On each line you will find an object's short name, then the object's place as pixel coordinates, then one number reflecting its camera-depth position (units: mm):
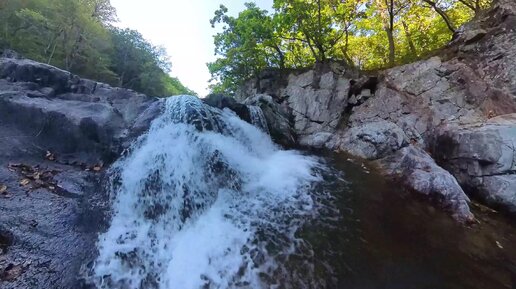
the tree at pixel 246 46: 16359
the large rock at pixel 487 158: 7254
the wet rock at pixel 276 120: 13195
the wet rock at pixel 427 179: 6910
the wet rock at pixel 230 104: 12542
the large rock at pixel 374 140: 9992
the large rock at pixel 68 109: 8039
